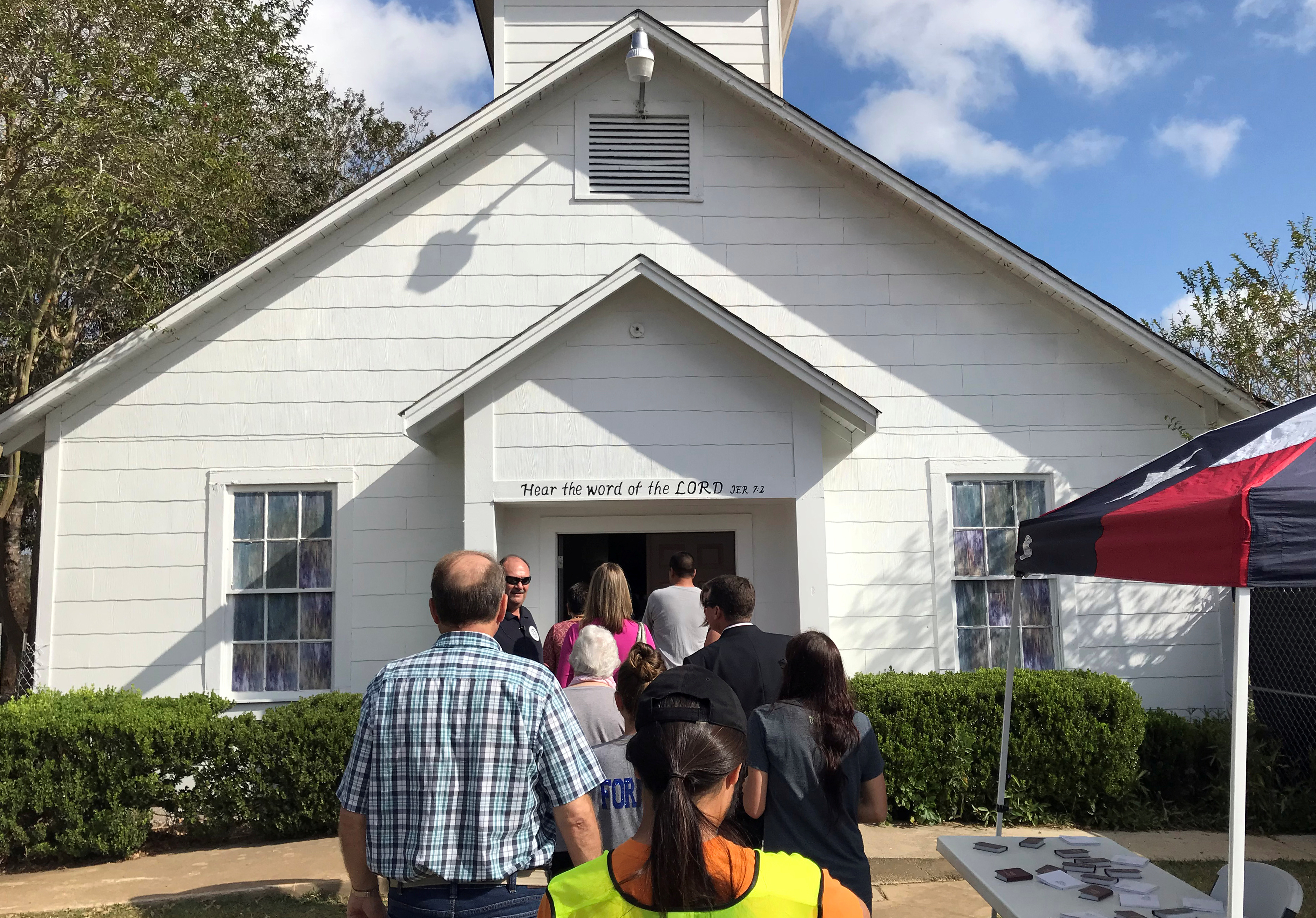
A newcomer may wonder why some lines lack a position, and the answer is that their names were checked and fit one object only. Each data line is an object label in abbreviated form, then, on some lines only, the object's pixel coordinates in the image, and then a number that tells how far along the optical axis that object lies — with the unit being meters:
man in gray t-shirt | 7.42
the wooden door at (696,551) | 9.86
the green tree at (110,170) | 9.12
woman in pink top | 6.42
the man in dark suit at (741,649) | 5.06
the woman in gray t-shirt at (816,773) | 3.82
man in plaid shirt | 3.11
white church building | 9.59
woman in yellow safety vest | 1.99
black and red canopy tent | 3.82
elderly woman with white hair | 4.38
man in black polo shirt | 6.72
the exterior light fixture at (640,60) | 9.70
